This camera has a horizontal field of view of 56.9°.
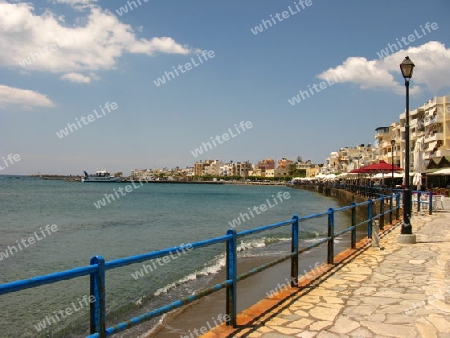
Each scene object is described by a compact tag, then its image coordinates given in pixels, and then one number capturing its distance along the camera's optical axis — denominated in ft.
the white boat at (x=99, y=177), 627.05
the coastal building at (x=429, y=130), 145.89
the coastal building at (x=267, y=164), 638.12
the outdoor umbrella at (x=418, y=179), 87.66
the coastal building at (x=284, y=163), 610.69
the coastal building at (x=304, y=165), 584.44
